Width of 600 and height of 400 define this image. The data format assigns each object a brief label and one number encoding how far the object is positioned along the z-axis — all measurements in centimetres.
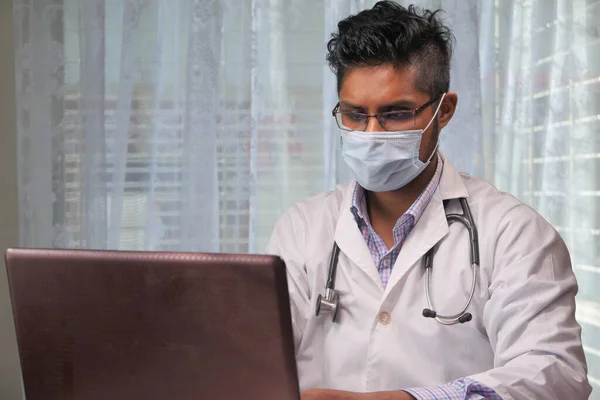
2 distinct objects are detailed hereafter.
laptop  156
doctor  199
